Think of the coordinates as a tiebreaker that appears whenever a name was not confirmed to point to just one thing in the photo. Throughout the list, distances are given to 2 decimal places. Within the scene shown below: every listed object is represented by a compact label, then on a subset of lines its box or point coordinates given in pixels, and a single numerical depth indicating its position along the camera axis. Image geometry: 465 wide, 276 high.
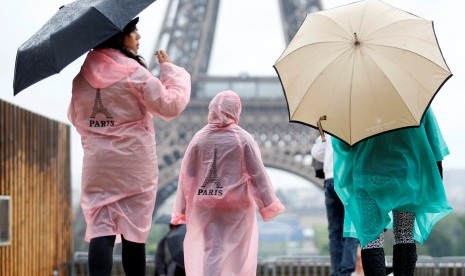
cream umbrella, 5.91
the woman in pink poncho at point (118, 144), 6.02
